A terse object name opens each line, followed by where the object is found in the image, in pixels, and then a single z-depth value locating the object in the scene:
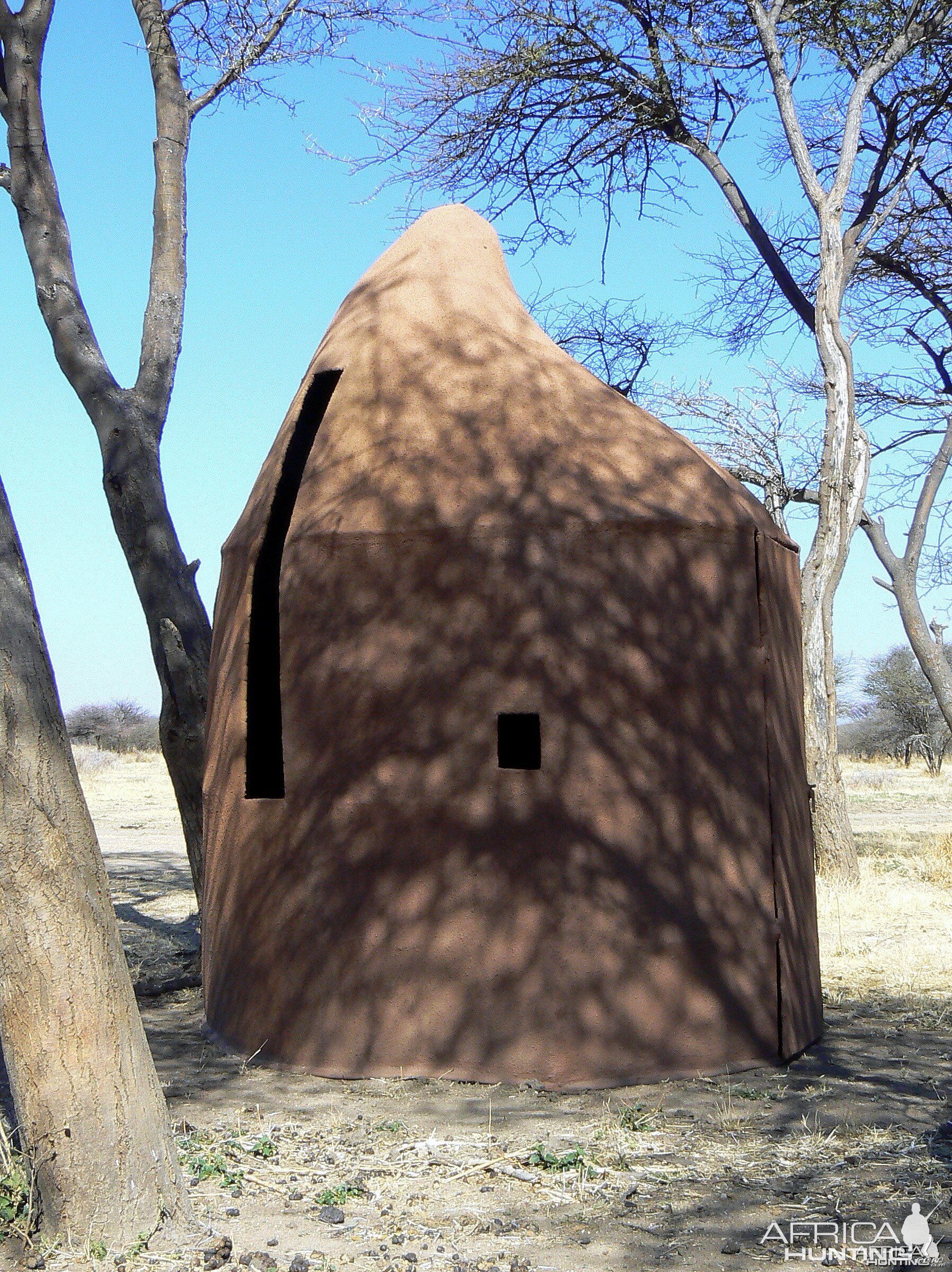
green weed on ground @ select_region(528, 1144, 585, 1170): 3.97
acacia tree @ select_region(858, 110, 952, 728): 12.70
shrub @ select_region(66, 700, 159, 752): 41.50
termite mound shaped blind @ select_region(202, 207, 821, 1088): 4.84
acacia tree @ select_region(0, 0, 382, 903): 7.00
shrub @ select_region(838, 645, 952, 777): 30.69
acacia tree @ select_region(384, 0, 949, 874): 10.26
